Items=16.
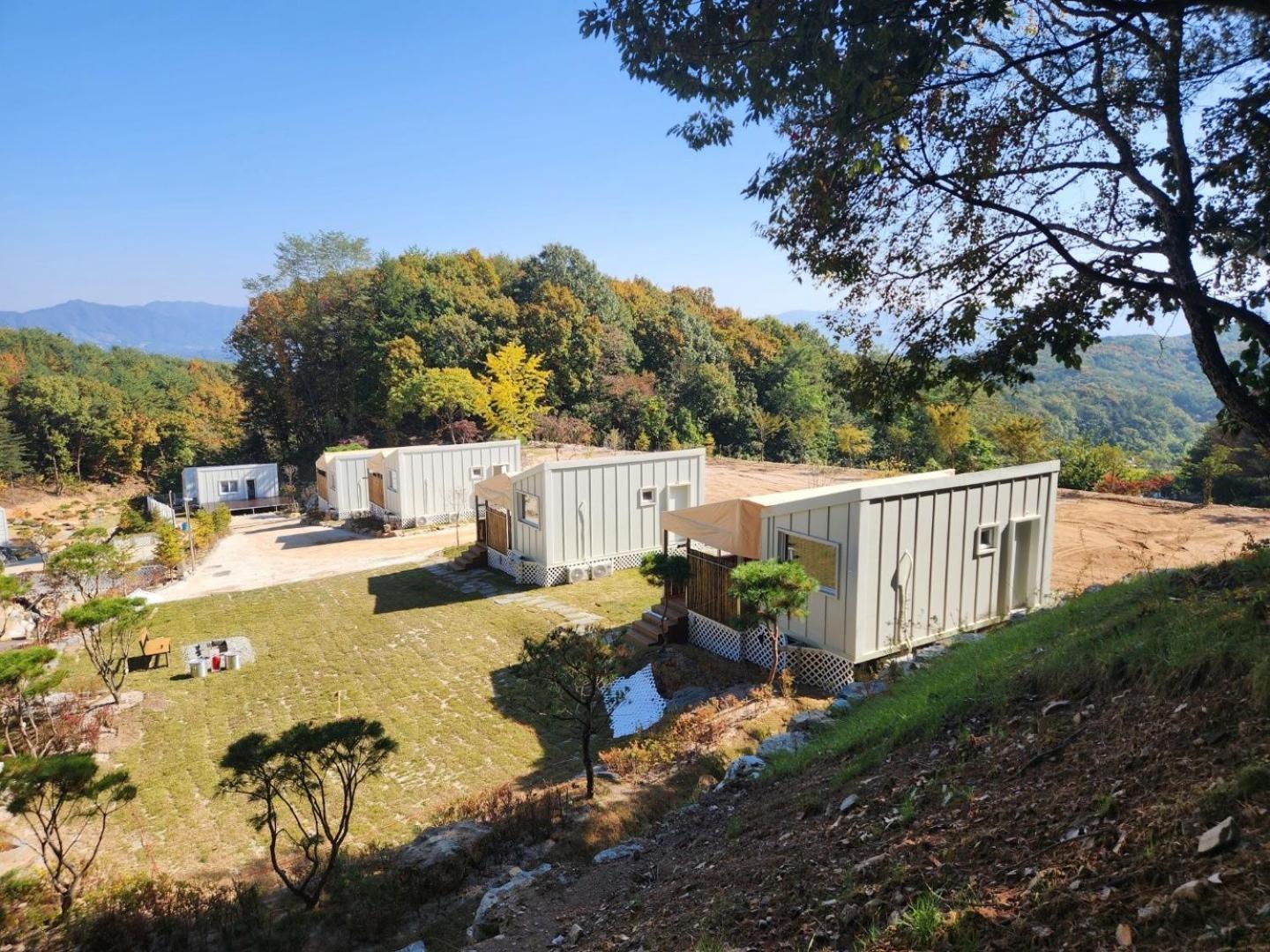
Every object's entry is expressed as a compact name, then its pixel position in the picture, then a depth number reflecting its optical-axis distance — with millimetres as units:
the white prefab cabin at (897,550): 9883
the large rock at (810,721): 8203
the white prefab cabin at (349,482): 26484
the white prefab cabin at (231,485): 29859
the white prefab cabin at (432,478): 23781
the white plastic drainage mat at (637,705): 10102
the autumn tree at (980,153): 4879
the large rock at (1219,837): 2771
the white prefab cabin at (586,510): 16703
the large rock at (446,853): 6348
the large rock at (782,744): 7578
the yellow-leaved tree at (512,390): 36969
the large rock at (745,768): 7051
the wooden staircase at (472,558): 19062
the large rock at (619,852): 6027
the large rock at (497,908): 5109
